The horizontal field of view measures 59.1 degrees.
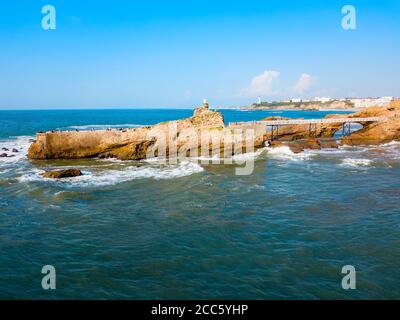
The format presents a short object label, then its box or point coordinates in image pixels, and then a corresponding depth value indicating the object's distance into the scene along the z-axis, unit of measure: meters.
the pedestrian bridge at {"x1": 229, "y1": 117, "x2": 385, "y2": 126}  57.59
